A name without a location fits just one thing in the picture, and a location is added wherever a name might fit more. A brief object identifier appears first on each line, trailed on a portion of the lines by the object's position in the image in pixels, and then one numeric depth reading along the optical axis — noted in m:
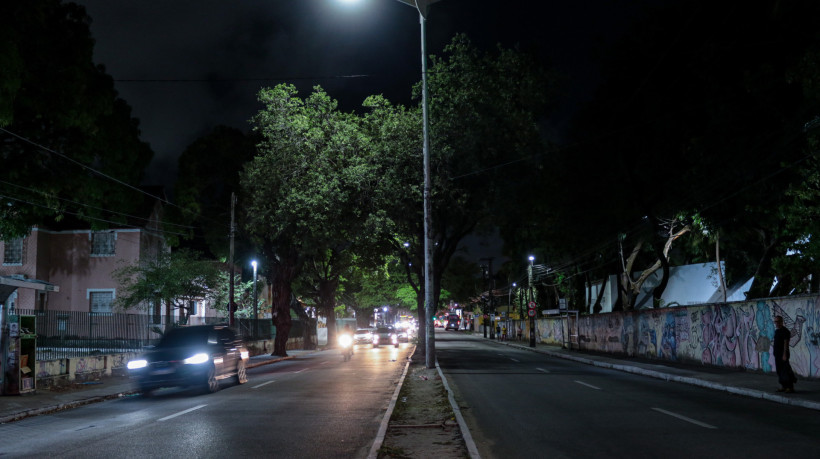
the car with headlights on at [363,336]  51.03
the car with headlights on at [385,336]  51.31
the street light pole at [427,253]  22.38
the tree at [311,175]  28.75
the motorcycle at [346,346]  31.75
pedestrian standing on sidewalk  14.84
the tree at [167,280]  35.09
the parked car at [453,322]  125.93
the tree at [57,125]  23.08
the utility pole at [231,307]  32.31
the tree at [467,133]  27.12
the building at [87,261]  39.31
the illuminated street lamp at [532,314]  45.38
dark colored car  16.86
